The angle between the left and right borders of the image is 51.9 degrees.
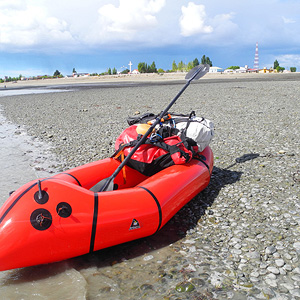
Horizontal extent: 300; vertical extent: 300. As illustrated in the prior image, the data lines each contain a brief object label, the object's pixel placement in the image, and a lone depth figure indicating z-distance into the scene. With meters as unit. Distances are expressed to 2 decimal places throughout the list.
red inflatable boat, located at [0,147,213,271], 2.98
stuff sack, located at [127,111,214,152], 4.67
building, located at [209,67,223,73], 107.18
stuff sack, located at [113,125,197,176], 4.43
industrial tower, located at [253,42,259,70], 119.44
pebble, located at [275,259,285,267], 3.13
